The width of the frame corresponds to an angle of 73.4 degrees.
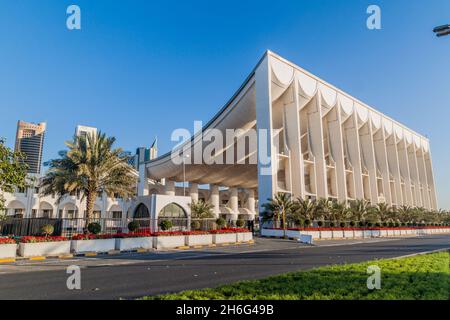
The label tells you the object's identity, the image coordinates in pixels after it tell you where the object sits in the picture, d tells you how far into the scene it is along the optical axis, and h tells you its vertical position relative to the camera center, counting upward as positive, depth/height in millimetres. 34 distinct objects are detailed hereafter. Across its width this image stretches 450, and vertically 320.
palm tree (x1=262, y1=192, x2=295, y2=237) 35091 +658
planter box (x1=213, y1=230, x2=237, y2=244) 26411 -2083
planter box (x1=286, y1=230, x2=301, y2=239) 32656 -2229
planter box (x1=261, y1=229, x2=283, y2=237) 34562 -2216
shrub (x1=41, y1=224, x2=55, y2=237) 19453 -872
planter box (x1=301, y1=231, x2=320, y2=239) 33144 -2249
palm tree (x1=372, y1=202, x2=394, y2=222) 51781 +9
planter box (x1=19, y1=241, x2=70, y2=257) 16531 -1823
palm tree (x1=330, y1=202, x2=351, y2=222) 40906 -30
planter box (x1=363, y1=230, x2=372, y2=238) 43250 -3016
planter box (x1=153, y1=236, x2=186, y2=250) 22328 -2036
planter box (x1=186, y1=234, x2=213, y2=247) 24366 -2059
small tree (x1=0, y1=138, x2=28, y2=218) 15797 +2459
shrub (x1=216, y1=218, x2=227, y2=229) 29230 -756
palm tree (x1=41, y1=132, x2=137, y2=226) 23406 +3597
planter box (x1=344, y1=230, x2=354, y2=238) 39666 -2771
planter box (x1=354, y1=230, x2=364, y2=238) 41938 -2883
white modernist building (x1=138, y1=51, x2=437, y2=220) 42188 +11368
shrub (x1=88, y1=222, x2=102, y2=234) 20812 -835
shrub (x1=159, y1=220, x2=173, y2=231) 26266 -873
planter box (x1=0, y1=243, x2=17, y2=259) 15383 -1720
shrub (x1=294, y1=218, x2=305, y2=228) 35244 -1028
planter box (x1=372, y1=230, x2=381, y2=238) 44825 -3086
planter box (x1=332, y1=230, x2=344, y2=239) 37631 -2646
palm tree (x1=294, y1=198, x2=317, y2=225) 36594 +501
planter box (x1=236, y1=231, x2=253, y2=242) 28392 -2132
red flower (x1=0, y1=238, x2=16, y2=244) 15633 -1239
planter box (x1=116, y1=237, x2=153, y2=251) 20594 -1946
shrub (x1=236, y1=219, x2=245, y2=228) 31230 -880
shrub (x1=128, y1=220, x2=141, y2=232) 24062 -814
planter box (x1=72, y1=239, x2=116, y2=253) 18703 -1879
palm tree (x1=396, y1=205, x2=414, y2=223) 58906 -430
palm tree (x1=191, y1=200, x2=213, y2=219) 39788 +448
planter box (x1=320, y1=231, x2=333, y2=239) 35453 -2555
